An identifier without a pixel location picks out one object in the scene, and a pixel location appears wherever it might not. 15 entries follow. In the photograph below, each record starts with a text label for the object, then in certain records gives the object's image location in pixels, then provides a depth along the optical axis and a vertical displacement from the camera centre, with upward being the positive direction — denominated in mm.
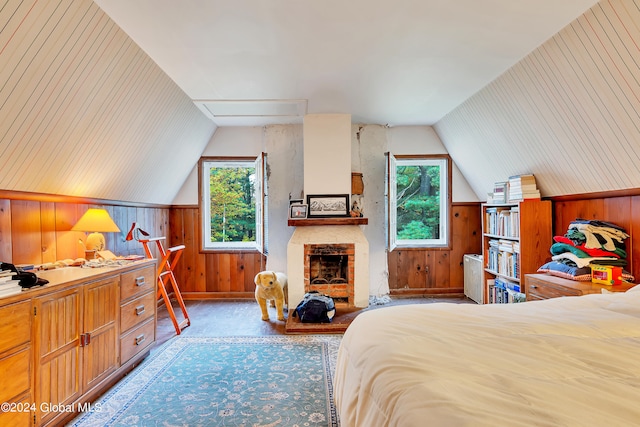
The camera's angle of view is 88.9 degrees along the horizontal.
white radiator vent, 4320 -806
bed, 792 -460
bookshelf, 3365 -277
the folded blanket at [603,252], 2678 -287
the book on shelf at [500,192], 3703 +311
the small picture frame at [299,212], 4125 +124
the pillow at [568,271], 2666 -456
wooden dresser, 1577 -682
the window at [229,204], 4828 +279
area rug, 1966 -1163
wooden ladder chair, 3334 -664
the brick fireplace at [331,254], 3971 -511
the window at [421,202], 4895 +266
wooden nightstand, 2447 -545
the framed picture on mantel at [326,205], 4117 +210
